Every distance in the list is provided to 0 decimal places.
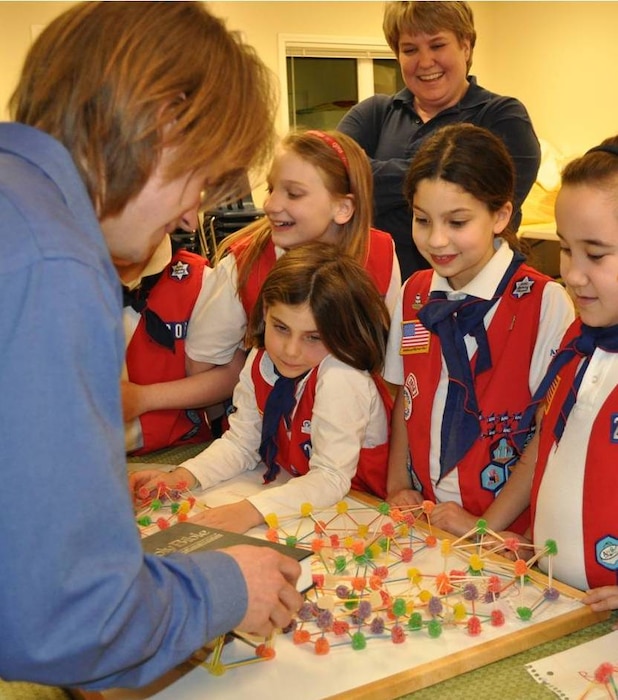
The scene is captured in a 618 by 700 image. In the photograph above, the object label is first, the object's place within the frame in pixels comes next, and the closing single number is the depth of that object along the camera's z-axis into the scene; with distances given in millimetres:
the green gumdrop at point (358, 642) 1144
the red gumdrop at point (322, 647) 1139
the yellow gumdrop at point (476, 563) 1320
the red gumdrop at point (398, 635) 1157
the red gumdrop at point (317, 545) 1423
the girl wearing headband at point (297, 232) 2094
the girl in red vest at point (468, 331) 1683
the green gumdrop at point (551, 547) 1347
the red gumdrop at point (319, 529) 1521
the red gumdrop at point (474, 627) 1166
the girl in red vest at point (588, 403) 1337
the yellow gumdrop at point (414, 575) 1287
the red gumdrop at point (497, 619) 1189
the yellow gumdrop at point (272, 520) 1546
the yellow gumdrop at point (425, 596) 1230
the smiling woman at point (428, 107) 2400
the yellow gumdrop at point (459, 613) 1192
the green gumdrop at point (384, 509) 1555
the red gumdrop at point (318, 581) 1301
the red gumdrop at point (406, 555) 1401
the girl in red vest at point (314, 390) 1742
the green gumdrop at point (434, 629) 1164
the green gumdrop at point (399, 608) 1200
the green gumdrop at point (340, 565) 1358
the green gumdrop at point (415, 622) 1186
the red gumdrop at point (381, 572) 1318
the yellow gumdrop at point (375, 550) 1395
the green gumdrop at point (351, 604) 1240
